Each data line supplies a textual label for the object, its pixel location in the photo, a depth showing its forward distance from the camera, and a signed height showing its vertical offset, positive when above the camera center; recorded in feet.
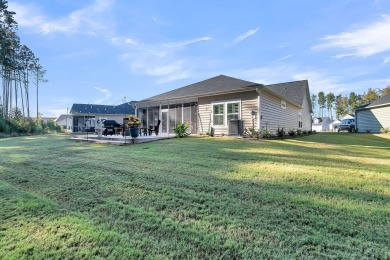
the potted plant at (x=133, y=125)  34.27 +0.68
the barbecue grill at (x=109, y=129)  46.78 +0.16
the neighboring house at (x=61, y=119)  180.45 +8.63
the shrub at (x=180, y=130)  40.29 -0.14
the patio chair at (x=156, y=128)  47.73 +0.29
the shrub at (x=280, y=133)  43.18 -0.87
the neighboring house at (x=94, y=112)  103.96 +8.51
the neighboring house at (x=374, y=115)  67.42 +3.80
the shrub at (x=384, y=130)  63.22 -0.70
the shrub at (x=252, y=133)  38.17 -0.73
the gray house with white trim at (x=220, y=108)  41.01 +4.49
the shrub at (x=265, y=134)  38.60 -0.92
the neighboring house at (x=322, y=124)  194.70 +3.45
